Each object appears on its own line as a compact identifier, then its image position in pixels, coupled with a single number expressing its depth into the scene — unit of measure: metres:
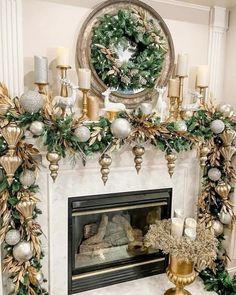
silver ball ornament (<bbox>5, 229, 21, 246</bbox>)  1.85
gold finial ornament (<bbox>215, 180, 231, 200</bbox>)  2.41
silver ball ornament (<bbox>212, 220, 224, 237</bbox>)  2.48
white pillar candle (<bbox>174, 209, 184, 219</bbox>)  2.32
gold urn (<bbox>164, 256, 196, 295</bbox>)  2.15
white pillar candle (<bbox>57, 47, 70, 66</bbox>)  1.98
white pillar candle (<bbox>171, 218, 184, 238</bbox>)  2.17
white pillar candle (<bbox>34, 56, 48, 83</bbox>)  1.90
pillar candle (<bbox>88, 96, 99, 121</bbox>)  2.11
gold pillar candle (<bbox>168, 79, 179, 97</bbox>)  2.37
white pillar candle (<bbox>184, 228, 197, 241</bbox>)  2.14
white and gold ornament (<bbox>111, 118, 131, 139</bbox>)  1.87
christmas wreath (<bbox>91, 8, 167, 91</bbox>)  2.14
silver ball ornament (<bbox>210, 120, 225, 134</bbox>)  2.20
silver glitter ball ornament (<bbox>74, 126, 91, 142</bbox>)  1.80
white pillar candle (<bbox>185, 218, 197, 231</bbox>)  2.19
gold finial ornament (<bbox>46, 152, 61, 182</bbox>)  1.82
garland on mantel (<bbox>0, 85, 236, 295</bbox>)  1.75
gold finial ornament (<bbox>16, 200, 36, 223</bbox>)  1.83
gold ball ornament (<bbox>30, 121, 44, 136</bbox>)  1.74
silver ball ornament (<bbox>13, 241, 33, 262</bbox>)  1.85
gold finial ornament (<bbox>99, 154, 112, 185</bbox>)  1.96
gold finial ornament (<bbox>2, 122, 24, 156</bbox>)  1.69
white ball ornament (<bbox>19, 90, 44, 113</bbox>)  1.68
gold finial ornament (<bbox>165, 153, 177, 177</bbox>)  2.16
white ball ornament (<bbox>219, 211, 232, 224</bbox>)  2.46
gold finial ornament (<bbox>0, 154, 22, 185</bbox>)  1.72
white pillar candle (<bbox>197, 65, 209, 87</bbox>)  2.43
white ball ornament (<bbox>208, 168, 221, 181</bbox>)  2.39
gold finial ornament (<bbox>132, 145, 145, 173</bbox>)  2.06
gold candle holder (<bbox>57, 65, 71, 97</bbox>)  2.00
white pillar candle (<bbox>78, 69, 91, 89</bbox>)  2.01
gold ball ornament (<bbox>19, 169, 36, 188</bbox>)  1.83
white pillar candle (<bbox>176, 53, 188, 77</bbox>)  2.36
